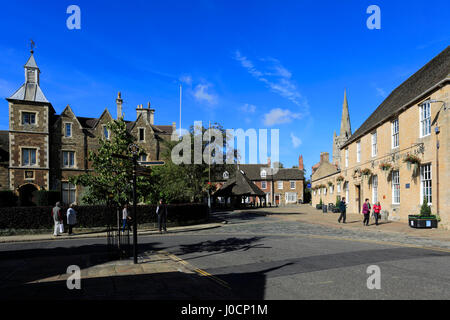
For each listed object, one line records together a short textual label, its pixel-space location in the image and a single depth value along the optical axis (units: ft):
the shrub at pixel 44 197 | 106.01
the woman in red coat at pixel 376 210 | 63.36
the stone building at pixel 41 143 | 109.91
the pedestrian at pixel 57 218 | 55.53
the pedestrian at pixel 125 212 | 57.74
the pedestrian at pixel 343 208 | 69.08
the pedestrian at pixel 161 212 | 60.33
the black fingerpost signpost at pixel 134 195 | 27.35
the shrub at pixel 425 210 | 55.77
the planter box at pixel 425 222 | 54.45
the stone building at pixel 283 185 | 227.81
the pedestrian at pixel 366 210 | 63.21
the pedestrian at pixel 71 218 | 57.41
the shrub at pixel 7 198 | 98.50
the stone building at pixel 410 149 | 54.13
